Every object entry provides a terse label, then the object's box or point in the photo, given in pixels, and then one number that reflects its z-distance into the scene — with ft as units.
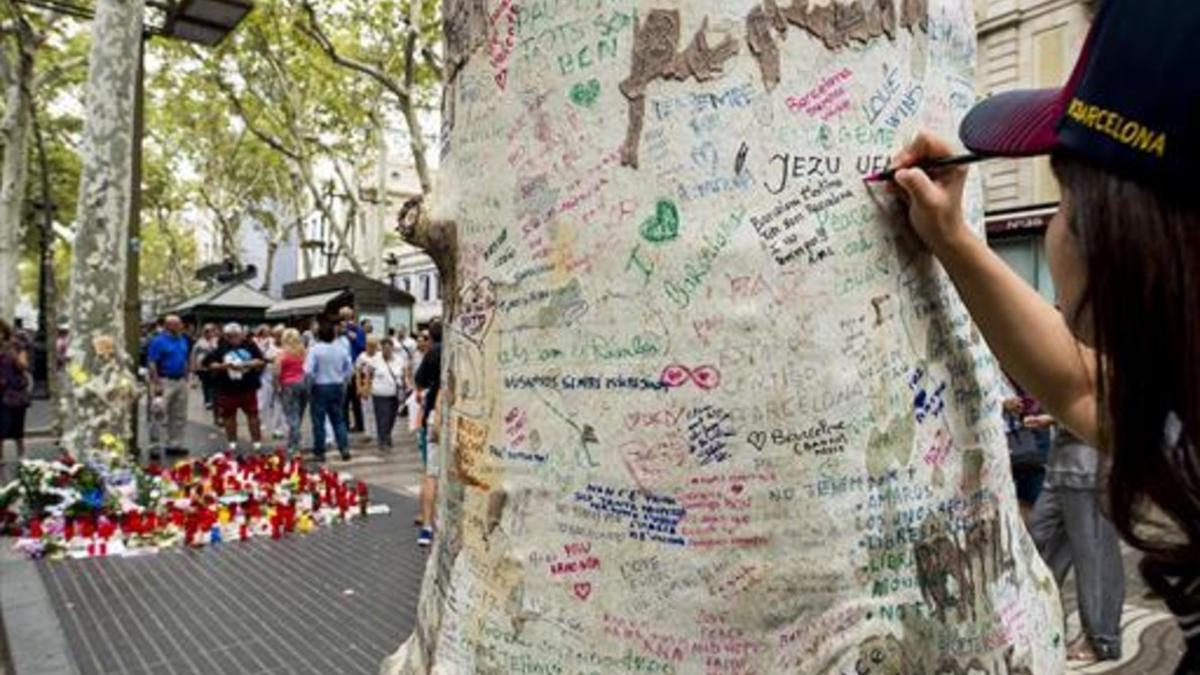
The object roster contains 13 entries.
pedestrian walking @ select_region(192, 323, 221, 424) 60.44
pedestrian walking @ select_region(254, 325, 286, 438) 54.55
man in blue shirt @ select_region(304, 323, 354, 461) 43.42
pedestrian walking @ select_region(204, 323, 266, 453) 45.50
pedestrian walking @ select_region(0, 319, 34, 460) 41.55
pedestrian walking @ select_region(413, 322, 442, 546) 26.66
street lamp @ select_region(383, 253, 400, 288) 148.05
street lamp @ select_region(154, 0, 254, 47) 31.78
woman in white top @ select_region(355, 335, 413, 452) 46.96
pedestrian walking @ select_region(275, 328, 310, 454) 45.32
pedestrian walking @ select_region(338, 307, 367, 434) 54.42
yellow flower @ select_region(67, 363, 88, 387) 30.32
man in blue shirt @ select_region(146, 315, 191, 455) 42.78
